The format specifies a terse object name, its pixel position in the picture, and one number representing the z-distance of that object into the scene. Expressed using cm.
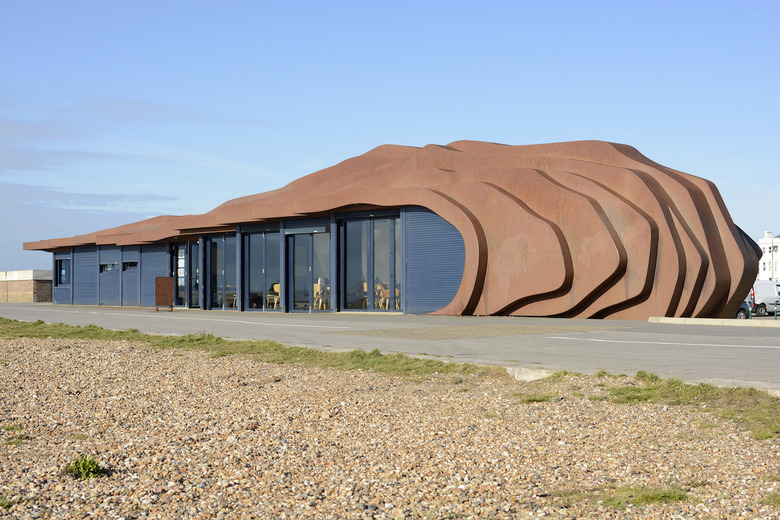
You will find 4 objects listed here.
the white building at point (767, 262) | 12698
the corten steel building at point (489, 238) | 2522
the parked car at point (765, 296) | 4100
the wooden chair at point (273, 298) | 3500
